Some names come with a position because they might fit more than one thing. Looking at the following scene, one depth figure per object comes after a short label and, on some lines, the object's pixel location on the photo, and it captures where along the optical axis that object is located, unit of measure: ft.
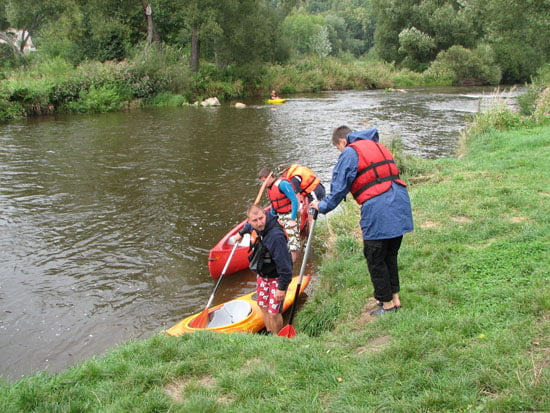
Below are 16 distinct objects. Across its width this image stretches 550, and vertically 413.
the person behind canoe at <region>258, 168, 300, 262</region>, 24.26
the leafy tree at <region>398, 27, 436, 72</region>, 145.18
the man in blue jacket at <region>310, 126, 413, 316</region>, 14.15
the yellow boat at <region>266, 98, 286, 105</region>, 95.61
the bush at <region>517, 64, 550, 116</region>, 56.03
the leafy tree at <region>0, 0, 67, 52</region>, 105.28
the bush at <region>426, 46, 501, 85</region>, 136.46
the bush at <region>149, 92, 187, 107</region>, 92.94
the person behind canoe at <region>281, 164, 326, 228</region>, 25.75
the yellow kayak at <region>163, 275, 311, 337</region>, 18.29
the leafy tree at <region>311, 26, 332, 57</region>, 227.65
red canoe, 24.08
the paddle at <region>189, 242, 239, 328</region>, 18.66
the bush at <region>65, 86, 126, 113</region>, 82.58
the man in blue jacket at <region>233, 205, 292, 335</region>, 16.69
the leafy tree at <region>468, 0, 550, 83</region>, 65.46
